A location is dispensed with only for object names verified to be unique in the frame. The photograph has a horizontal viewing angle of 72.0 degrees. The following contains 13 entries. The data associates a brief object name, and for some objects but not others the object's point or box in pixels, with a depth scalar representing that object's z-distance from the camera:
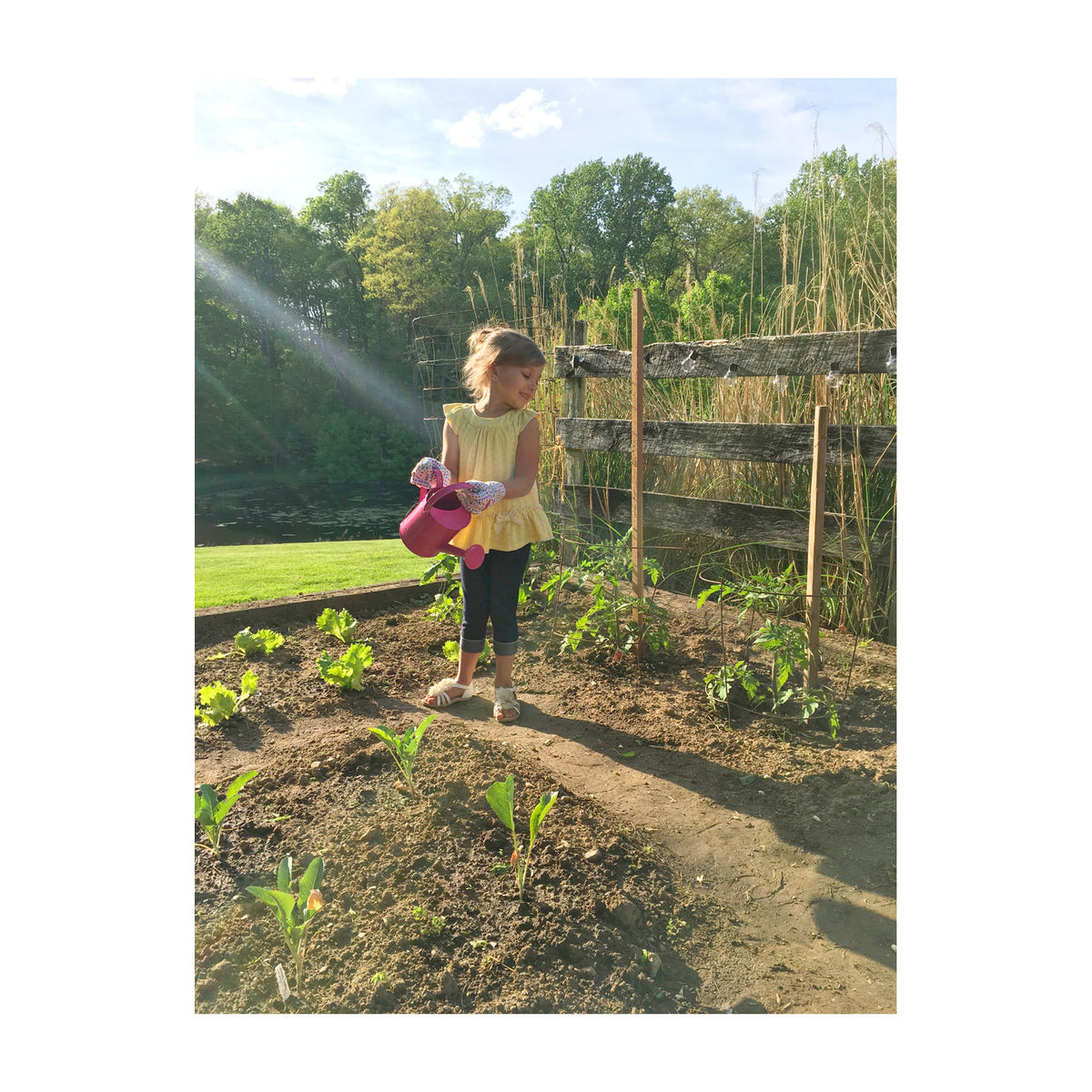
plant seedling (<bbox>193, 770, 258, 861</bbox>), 1.99
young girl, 2.81
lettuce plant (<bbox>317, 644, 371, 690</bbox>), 3.15
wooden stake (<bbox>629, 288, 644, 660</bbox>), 3.29
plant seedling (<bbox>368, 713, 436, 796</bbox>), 2.23
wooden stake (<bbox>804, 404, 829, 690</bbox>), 2.84
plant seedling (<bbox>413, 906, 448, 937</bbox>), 1.68
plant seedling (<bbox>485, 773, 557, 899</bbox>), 1.85
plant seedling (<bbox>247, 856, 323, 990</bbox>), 1.59
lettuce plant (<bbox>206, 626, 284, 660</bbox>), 3.56
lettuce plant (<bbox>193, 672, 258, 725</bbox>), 2.91
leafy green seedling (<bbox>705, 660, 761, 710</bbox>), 2.70
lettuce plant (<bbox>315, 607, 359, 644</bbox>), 3.63
